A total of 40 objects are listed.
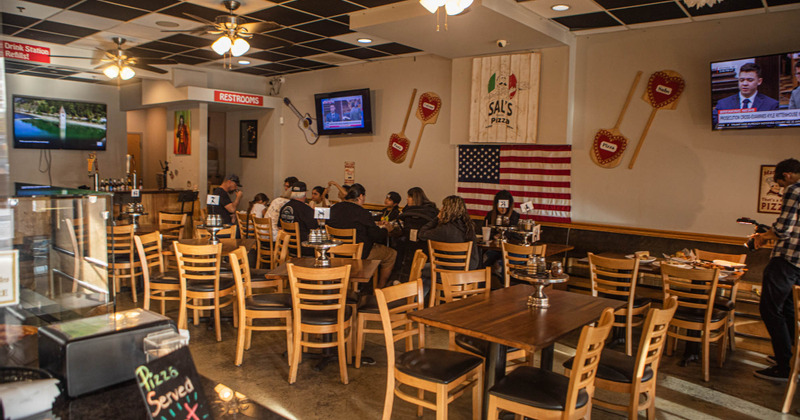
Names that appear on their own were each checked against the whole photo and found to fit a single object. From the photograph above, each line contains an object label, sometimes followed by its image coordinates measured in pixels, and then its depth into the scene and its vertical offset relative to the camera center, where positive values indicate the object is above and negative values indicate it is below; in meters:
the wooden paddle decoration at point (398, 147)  8.97 +0.53
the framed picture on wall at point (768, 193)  5.85 -0.07
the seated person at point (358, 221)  6.80 -0.53
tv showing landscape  11.91 +1.07
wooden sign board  7.15 +1.10
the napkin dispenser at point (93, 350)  1.37 -0.45
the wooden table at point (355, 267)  4.38 -0.76
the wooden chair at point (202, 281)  4.91 -1.02
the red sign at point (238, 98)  9.91 +1.43
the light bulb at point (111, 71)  8.12 +1.51
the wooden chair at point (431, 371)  3.06 -1.10
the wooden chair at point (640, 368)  3.00 -1.09
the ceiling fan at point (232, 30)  6.06 +1.63
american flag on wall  7.26 +0.07
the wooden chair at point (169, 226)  7.21 -0.70
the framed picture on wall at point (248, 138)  11.27 +0.78
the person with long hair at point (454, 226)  5.86 -0.49
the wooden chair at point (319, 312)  4.02 -1.04
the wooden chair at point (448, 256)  5.59 -0.79
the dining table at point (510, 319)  2.89 -0.80
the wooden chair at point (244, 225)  8.77 -0.79
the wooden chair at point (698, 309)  4.55 -1.08
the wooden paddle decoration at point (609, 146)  6.83 +0.47
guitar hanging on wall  10.35 +0.96
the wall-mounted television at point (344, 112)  9.30 +1.15
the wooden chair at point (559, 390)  2.63 -1.07
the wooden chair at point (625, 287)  4.95 -0.98
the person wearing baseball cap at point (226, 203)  8.24 -0.41
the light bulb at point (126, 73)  8.21 +1.49
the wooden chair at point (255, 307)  4.39 -1.06
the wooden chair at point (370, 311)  4.39 -1.08
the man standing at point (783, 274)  4.41 -0.71
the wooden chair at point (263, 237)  7.31 -0.82
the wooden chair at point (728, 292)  5.06 -1.06
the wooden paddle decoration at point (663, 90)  6.40 +1.11
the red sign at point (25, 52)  8.19 +1.81
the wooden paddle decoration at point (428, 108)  8.51 +1.12
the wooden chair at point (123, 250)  6.19 -0.87
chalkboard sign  1.20 -0.48
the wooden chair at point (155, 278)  5.20 -1.01
